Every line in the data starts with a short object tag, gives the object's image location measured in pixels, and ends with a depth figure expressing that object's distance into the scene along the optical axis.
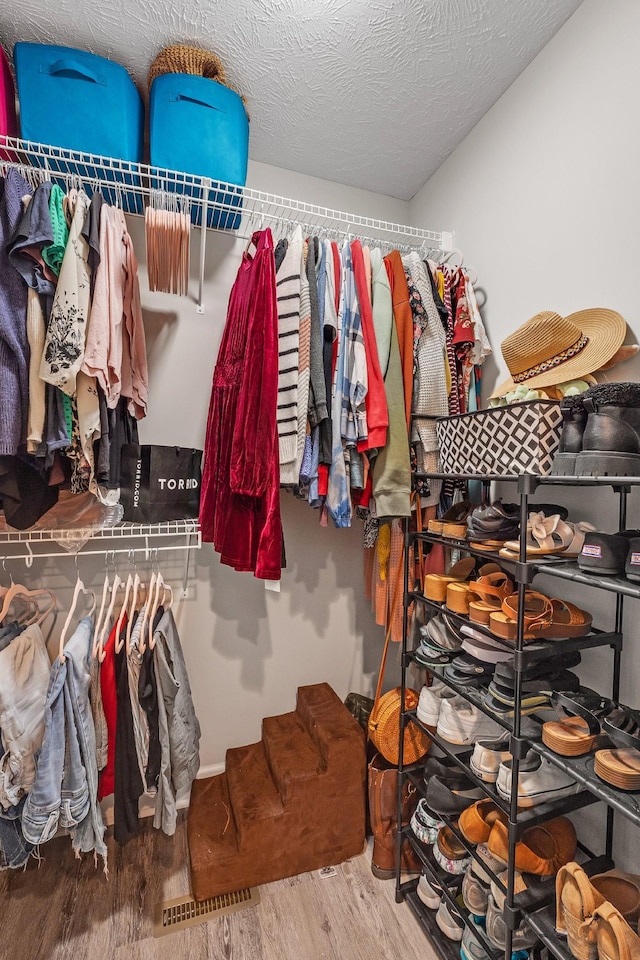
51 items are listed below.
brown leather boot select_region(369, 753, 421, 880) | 1.55
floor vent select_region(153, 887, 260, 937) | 1.37
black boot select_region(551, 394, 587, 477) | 0.99
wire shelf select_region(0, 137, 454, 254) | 1.33
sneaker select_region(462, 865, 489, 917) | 1.17
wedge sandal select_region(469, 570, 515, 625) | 1.19
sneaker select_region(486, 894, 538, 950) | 1.05
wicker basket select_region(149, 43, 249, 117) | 1.38
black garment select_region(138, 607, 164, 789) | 1.43
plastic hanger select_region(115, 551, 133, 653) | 1.42
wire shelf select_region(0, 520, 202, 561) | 1.49
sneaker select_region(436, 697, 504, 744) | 1.32
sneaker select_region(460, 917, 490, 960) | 1.15
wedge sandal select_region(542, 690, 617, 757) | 0.96
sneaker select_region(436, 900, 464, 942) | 1.27
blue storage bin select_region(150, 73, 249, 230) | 1.38
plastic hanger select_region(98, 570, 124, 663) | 1.40
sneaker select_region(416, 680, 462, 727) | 1.39
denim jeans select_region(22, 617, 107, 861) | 1.24
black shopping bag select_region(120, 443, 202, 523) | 1.54
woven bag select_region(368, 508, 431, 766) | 1.55
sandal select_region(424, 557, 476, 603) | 1.37
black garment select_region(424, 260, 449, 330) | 1.60
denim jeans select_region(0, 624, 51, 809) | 1.24
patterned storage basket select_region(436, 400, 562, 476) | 1.07
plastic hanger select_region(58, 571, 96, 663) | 1.33
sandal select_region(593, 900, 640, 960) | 0.81
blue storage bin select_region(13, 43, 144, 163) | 1.29
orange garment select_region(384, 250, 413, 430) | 1.52
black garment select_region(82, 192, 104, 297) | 1.25
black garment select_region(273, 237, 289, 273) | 1.47
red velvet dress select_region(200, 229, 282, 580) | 1.27
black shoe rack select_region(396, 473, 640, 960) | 0.86
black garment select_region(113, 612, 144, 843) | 1.40
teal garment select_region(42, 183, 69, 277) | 1.19
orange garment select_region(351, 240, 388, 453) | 1.42
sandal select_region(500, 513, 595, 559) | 1.08
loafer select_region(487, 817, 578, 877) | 1.08
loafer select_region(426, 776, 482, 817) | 1.30
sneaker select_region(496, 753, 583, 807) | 1.06
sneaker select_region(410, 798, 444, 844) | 1.38
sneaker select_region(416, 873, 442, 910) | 1.37
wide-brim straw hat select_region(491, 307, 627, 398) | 1.12
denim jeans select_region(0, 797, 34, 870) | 1.24
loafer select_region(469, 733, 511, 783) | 1.15
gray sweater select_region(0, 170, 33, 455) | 1.14
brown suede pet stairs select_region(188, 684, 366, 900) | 1.48
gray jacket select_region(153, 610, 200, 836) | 1.44
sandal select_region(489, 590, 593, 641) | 1.07
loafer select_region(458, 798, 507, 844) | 1.18
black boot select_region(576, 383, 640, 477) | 0.90
